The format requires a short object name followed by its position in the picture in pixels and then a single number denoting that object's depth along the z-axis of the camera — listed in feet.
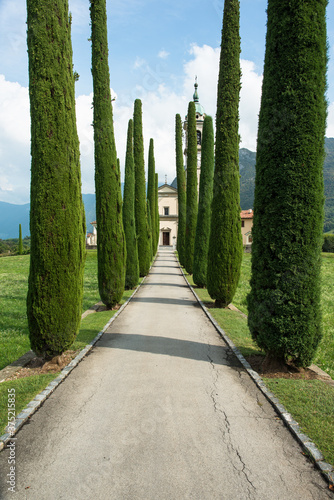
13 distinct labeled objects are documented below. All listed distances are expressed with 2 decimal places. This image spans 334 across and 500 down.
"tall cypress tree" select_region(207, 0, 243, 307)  37.73
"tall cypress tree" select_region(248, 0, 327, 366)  18.21
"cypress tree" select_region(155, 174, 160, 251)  128.90
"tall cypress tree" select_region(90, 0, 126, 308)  38.06
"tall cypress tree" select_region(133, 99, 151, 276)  68.64
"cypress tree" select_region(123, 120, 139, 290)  54.60
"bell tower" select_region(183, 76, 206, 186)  165.27
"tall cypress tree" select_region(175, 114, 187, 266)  96.59
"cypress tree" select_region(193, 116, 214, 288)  55.16
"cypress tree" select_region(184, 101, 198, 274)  70.44
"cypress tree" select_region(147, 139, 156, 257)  113.70
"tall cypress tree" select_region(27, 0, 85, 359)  20.12
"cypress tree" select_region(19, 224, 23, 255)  167.26
